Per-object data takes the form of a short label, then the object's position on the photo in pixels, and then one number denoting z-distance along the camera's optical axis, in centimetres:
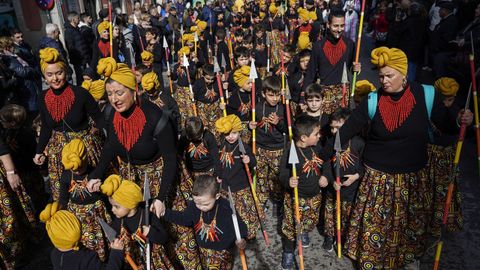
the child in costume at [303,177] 411
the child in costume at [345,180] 411
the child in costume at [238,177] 445
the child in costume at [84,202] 388
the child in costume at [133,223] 312
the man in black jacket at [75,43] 1033
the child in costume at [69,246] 272
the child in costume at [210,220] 342
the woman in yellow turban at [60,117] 426
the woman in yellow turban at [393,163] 334
